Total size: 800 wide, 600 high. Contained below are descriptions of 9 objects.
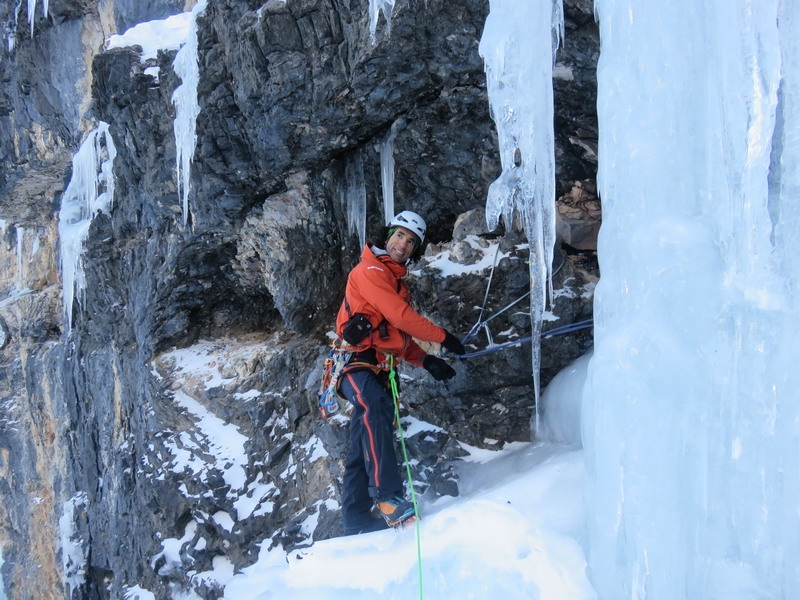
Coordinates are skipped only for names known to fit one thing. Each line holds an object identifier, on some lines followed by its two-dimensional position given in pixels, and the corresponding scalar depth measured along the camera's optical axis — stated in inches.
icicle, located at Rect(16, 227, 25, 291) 457.2
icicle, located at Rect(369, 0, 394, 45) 182.4
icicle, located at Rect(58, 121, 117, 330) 351.8
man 146.6
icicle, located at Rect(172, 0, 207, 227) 243.9
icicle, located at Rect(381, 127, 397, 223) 231.3
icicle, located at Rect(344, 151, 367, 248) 250.7
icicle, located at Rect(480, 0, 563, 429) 131.7
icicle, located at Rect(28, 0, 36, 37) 382.6
